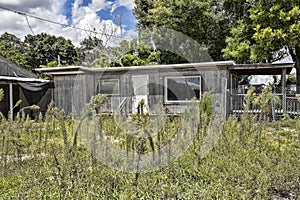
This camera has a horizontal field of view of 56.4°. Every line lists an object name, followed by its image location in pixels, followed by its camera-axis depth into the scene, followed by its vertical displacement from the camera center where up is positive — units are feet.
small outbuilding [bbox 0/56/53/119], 40.65 +1.39
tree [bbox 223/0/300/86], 38.88 +9.72
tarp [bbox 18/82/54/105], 40.10 +1.27
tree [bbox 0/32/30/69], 83.20 +17.13
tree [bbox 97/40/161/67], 60.23 +9.74
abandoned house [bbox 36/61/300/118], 35.17 +1.84
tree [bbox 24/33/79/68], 89.04 +15.56
